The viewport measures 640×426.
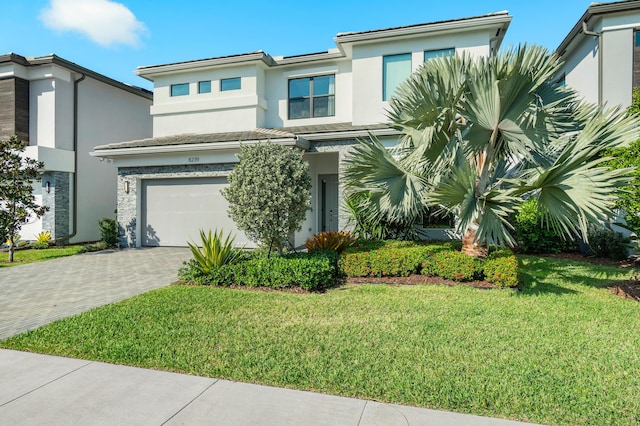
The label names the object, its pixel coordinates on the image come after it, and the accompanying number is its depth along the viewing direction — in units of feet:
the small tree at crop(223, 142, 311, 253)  25.61
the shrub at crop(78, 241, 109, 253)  42.73
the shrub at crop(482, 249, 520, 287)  23.32
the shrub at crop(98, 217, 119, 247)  45.06
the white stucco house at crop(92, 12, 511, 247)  39.91
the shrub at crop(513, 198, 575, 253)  35.19
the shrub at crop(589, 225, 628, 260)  32.01
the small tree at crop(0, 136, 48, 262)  38.11
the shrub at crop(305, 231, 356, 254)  29.32
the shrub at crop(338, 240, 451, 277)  26.12
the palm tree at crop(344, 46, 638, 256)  20.17
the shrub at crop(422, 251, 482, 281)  24.54
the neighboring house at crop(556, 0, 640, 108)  35.22
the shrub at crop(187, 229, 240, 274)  25.55
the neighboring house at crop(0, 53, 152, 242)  47.50
